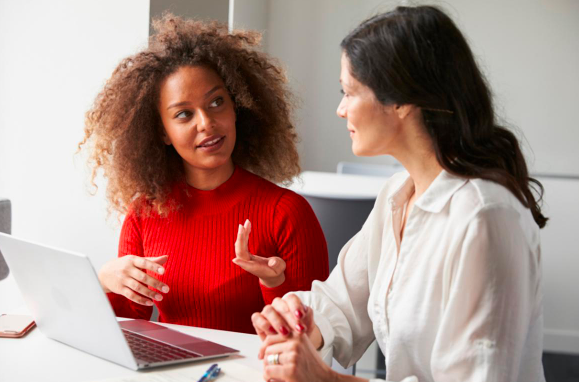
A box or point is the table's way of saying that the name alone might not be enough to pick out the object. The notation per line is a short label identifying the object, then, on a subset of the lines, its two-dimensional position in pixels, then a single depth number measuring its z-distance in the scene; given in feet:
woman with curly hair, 5.19
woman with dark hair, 3.13
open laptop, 3.40
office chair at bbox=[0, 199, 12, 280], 6.47
